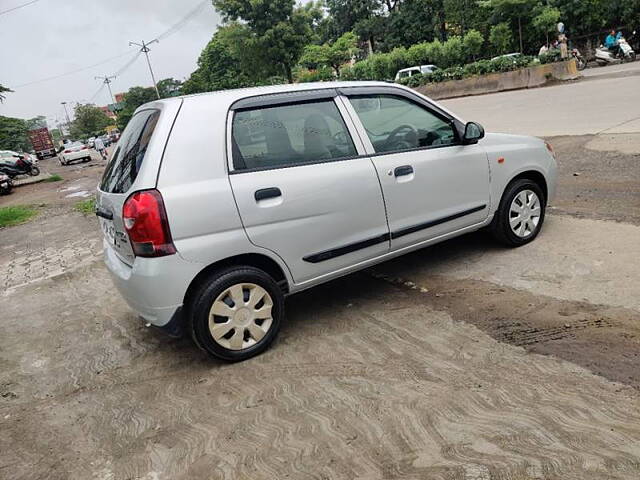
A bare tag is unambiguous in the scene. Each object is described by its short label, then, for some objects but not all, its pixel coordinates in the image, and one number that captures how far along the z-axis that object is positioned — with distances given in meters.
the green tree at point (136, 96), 90.81
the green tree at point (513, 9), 27.86
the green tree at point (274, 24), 34.84
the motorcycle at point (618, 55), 24.50
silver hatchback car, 3.22
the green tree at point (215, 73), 57.91
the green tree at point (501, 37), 28.45
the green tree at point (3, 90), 24.31
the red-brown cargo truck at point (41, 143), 56.16
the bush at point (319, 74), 34.59
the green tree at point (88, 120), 104.40
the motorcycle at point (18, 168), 23.11
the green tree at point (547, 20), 27.02
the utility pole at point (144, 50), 59.72
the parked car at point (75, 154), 31.77
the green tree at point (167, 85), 93.25
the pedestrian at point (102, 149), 29.41
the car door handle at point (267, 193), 3.37
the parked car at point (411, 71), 27.99
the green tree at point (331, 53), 35.41
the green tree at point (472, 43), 26.30
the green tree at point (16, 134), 47.08
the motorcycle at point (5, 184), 18.14
